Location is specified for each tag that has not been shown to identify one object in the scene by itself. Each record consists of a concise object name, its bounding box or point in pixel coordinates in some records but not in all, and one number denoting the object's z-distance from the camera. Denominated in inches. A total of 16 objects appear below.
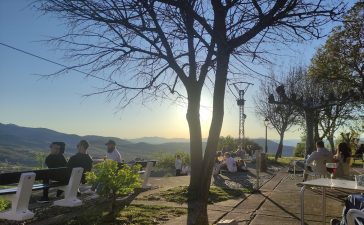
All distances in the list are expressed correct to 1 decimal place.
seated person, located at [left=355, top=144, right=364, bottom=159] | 1254.9
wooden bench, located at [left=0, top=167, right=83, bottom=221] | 267.1
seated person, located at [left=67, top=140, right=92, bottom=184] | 406.3
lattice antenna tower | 1585.9
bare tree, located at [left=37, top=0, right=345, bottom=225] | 263.7
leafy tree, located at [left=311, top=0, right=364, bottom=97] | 954.1
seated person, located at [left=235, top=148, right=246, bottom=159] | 1034.7
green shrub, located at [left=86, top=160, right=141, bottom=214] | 305.7
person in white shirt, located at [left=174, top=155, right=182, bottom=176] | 888.9
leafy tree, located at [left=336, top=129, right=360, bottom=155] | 1180.9
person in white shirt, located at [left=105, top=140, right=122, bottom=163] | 483.8
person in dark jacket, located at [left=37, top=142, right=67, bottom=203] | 439.5
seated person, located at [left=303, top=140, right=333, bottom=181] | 491.5
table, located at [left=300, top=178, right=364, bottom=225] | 221.7
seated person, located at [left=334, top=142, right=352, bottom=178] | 463.5
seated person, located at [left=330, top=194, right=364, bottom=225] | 163.1
